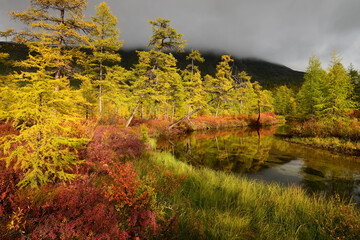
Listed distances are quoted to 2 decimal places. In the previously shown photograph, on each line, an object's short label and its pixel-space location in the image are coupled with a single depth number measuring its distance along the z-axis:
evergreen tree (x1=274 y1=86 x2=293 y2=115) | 61.13
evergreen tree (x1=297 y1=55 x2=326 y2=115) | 31.78
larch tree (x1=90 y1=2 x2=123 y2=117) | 16.66
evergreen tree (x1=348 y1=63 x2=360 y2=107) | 32.03
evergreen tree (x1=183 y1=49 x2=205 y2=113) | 27.28
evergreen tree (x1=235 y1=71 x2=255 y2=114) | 16.93
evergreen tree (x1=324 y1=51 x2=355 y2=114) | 18.61
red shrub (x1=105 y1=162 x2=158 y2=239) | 2.27
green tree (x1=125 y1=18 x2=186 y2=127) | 16.17
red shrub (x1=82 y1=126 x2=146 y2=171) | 5.21
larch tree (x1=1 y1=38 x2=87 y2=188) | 2.96
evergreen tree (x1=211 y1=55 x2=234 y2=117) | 26.16
